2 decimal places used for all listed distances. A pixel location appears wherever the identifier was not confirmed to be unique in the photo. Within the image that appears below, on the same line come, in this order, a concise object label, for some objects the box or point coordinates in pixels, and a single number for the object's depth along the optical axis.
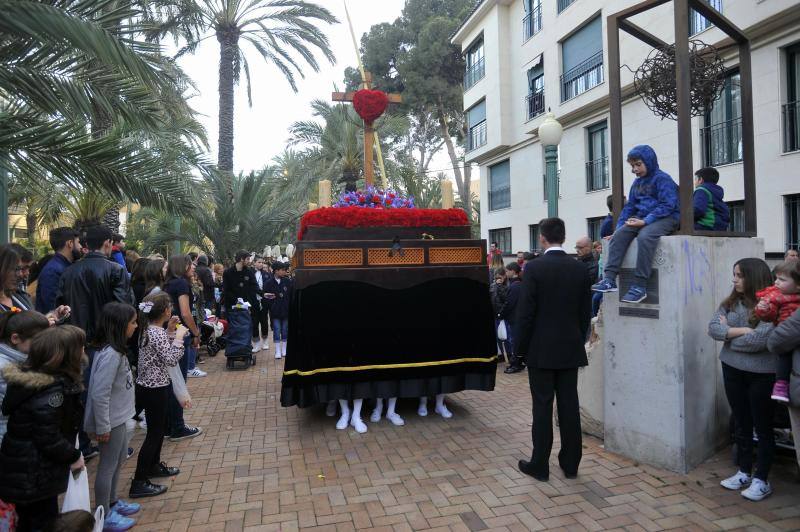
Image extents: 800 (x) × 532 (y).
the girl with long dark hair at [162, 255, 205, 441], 5.42
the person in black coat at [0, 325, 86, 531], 2.79
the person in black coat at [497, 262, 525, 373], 8.44
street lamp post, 7.91
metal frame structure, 4.34
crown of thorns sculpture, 5.08
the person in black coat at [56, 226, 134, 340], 4.65
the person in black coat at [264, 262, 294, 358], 10.09
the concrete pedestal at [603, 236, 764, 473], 4.21
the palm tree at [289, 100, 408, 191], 23.58
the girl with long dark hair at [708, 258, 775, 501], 3.77
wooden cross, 6.90
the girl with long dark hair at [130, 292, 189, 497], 4.09
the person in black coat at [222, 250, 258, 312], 9.27
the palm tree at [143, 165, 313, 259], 13.60
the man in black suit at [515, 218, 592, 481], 4.18
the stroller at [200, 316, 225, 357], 8.48
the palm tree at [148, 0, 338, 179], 15.12
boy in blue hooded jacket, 4.32
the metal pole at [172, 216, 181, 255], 14.63
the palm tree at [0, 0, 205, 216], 4.00
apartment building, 10.02
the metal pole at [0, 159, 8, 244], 5.45
